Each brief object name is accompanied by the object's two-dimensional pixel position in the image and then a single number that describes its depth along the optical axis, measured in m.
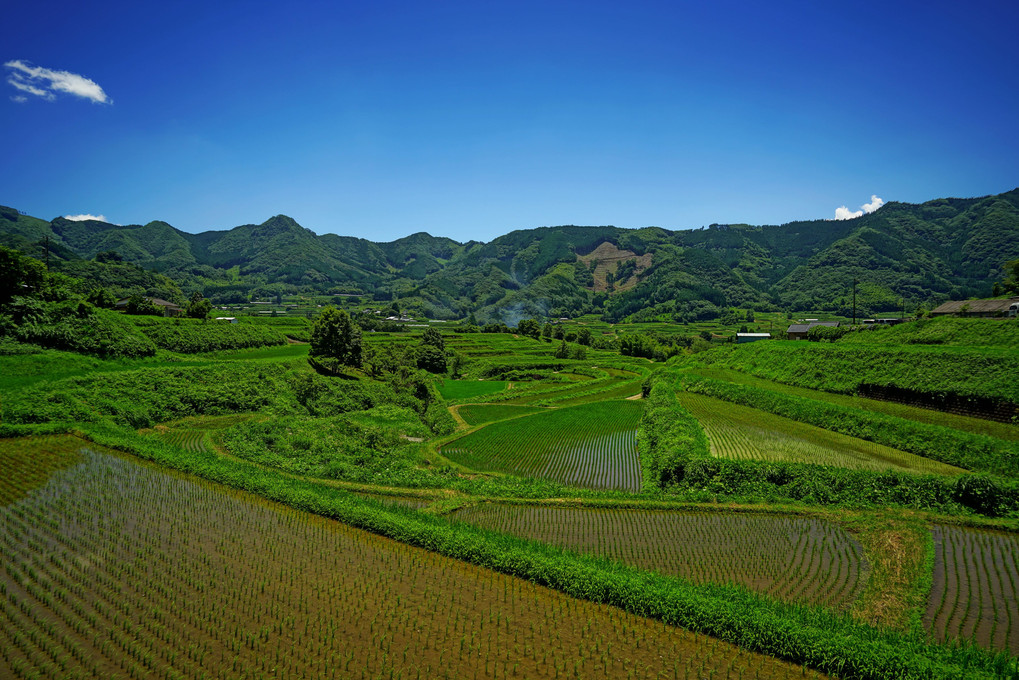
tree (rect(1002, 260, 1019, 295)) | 58.19
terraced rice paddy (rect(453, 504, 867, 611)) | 14.23
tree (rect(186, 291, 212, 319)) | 65.00
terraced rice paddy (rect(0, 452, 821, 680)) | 9.66
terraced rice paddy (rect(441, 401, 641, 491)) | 26.66
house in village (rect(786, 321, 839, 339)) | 72.12
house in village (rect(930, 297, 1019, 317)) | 48.38
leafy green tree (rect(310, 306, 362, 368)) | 50.66
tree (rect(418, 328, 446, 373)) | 68.81
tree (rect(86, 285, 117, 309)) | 61.16
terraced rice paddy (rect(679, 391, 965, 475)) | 24.30
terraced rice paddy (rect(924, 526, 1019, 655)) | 11.82
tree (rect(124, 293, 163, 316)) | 57.94
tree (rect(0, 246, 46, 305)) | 37.47
